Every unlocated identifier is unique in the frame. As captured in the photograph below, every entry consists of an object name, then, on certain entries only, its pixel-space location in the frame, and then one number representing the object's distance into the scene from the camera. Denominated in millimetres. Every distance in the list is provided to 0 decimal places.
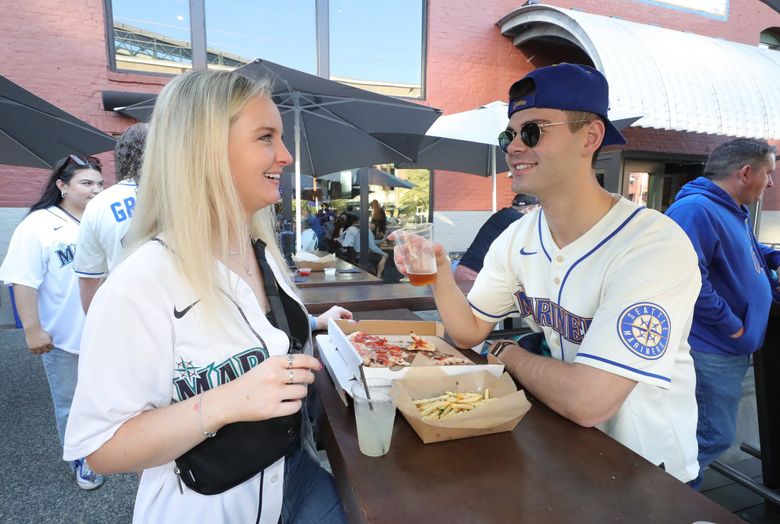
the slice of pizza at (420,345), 1730
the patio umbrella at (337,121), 3723
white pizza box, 1376
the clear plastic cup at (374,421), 1050
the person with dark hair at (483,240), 3732
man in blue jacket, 2301
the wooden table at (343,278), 3783
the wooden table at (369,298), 2791
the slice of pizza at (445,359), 1529
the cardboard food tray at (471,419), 1084
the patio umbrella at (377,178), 7949
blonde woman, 987
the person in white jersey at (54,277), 2676
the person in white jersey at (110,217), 2377
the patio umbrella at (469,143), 4734
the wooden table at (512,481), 890
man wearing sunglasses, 1263
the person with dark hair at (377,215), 8148
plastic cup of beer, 1672
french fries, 1183
